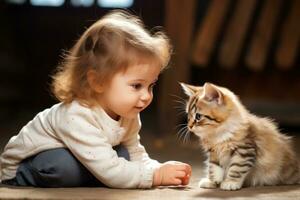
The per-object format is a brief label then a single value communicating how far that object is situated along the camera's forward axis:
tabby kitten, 1.50
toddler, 1.47
